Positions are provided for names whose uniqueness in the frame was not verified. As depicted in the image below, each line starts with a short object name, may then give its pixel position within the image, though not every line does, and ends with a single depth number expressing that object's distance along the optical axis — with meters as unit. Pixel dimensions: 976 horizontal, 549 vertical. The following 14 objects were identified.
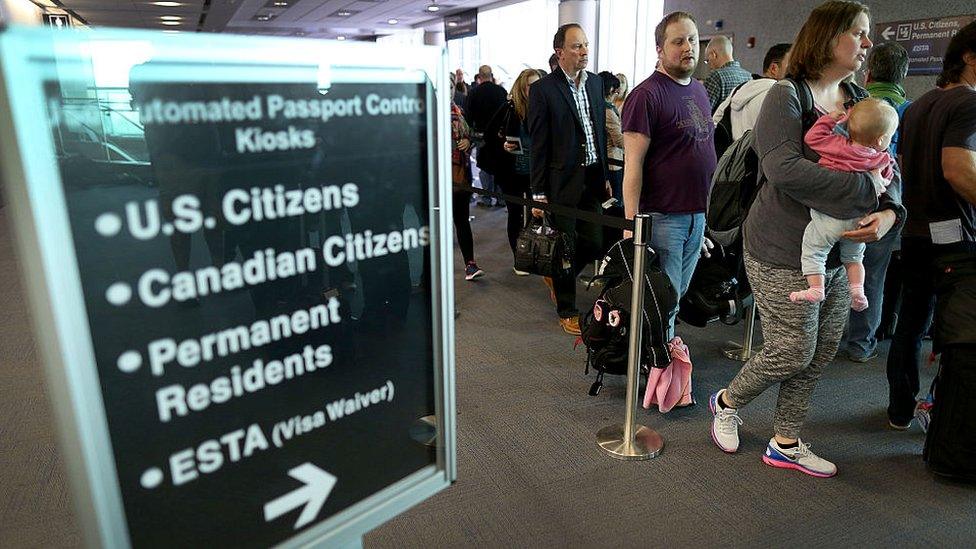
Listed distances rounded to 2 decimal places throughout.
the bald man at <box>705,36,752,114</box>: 4.16
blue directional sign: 5.26
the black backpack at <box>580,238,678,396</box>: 2.64
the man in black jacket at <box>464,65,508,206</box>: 5.62
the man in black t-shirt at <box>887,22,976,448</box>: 2.31
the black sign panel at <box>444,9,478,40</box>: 15.37
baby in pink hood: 1.92
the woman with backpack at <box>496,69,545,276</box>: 4.68
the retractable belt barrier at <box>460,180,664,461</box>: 2.38
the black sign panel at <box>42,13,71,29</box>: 12.80
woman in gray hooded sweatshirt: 2.03
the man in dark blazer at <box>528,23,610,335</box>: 3.59
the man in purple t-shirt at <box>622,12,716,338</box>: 2.72
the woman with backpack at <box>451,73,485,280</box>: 5.01
